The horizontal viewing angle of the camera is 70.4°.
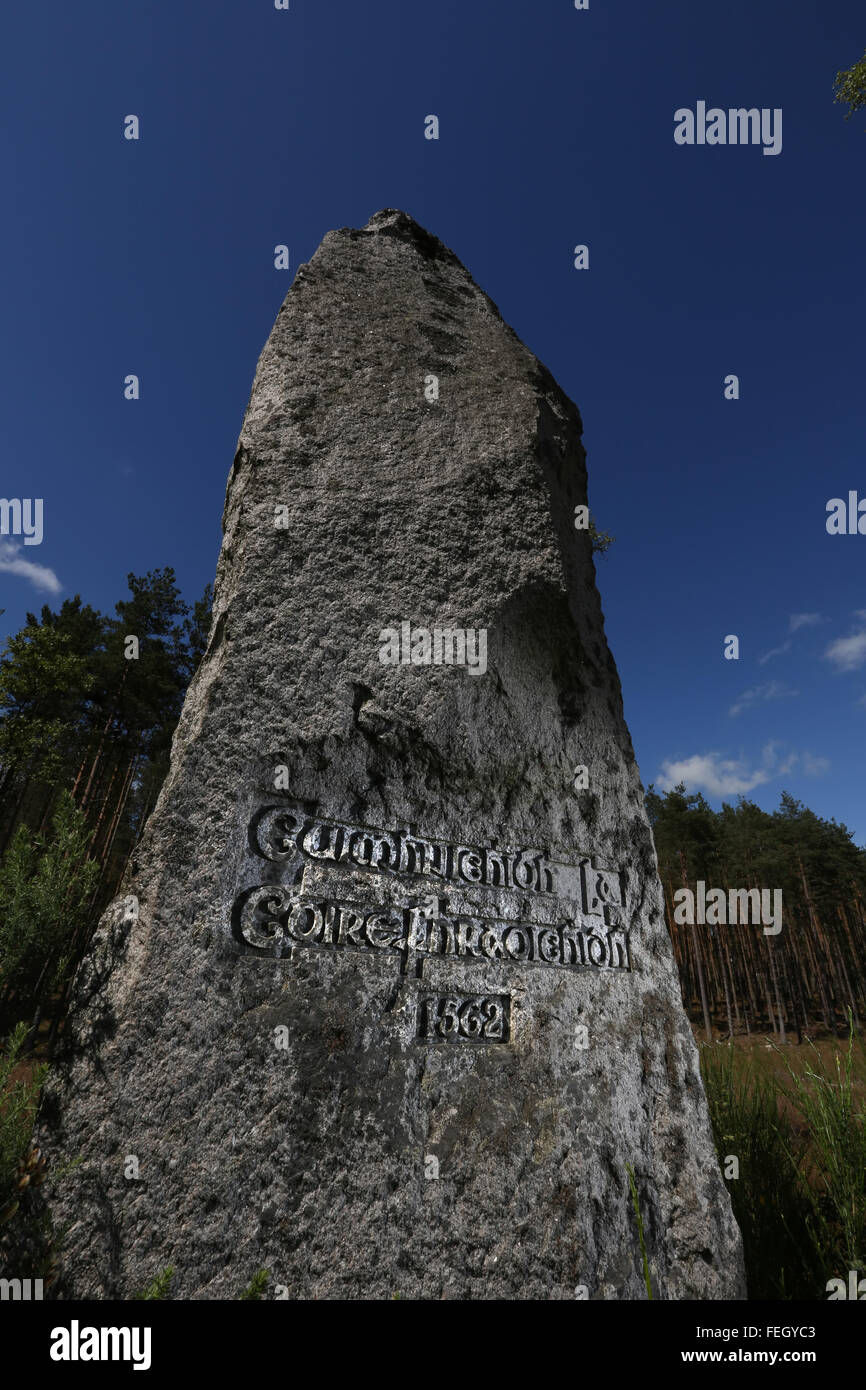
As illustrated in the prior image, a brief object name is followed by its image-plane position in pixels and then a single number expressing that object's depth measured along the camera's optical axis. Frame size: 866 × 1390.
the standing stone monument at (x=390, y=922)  1.94
